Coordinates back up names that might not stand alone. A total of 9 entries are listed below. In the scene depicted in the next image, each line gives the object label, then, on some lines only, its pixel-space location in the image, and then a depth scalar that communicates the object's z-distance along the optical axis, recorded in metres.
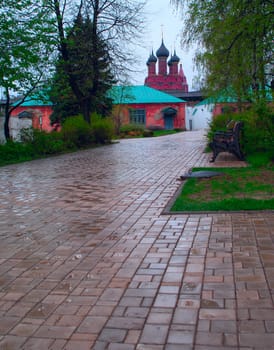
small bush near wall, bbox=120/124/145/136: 41.88
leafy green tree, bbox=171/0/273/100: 11.59
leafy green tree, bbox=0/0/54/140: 15.67
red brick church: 82.81
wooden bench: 12.69
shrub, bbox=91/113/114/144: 24.90
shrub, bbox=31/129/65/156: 17.56
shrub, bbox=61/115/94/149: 21.25
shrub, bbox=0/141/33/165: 15.88
